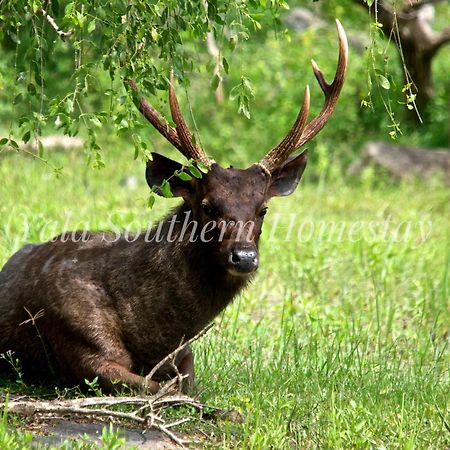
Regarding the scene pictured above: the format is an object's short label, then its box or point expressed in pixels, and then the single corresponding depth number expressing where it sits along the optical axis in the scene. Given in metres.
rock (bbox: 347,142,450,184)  28.27
